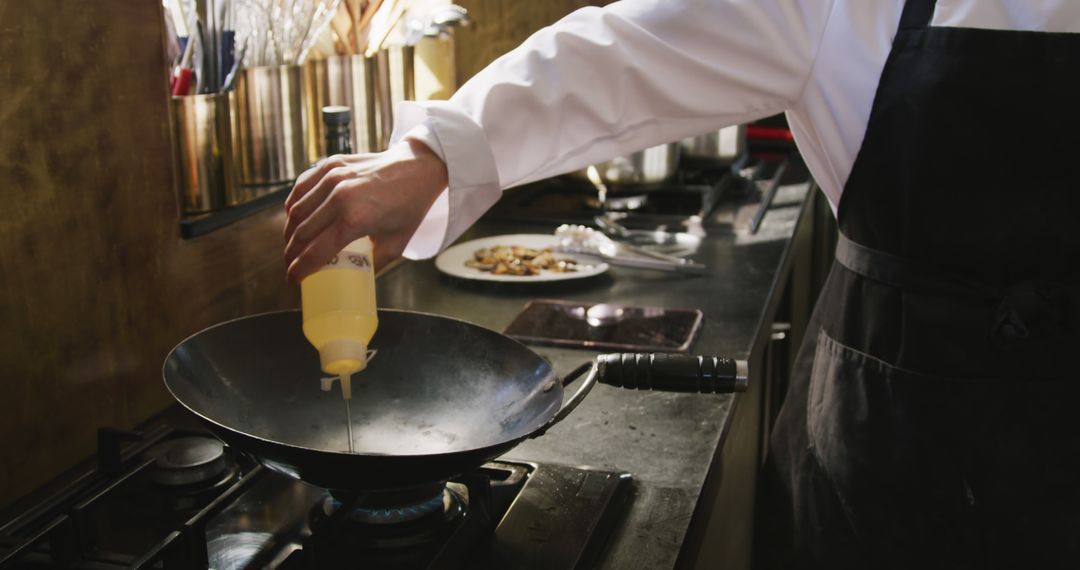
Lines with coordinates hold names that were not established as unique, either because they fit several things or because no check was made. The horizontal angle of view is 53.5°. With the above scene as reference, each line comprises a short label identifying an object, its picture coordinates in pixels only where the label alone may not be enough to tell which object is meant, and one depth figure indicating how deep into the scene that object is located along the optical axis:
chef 1.12
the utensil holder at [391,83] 1.81
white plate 1.81
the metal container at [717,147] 2.65
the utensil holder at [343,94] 1.65
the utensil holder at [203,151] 1.32
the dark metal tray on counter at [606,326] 1.53
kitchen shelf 1.32
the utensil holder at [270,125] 1.46
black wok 1.01
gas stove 0.90
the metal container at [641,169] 2.44
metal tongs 1.91
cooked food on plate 1.85
